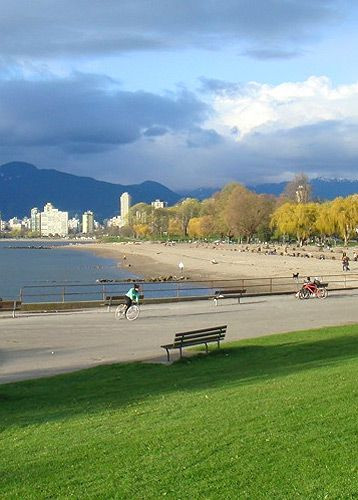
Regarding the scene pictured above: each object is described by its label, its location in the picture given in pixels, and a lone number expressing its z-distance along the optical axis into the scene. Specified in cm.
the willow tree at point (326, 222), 11762
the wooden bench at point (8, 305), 2978
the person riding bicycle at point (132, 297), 2755
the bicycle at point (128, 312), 2756
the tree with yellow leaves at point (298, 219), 12500
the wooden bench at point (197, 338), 1811
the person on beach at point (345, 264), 6641
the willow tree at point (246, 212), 15412
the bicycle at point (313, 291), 3647
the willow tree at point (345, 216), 11319
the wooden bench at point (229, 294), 3422
